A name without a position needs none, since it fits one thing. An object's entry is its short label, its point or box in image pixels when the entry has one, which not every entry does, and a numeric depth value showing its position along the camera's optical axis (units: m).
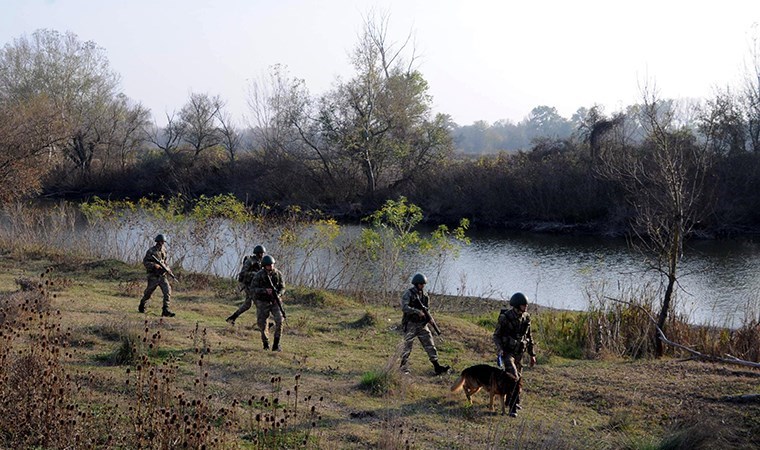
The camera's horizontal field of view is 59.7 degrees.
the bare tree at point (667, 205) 14.20
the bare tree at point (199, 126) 66.56
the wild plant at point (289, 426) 7.15
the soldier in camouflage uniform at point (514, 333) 10.16
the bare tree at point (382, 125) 52.56
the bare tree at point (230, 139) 65.44
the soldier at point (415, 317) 11.28
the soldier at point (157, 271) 14.20
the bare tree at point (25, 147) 26.61
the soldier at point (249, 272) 13.62
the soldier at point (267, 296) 12.13
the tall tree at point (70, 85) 62.03
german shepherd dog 9.73
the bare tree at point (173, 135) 65.90
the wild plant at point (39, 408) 6.32
